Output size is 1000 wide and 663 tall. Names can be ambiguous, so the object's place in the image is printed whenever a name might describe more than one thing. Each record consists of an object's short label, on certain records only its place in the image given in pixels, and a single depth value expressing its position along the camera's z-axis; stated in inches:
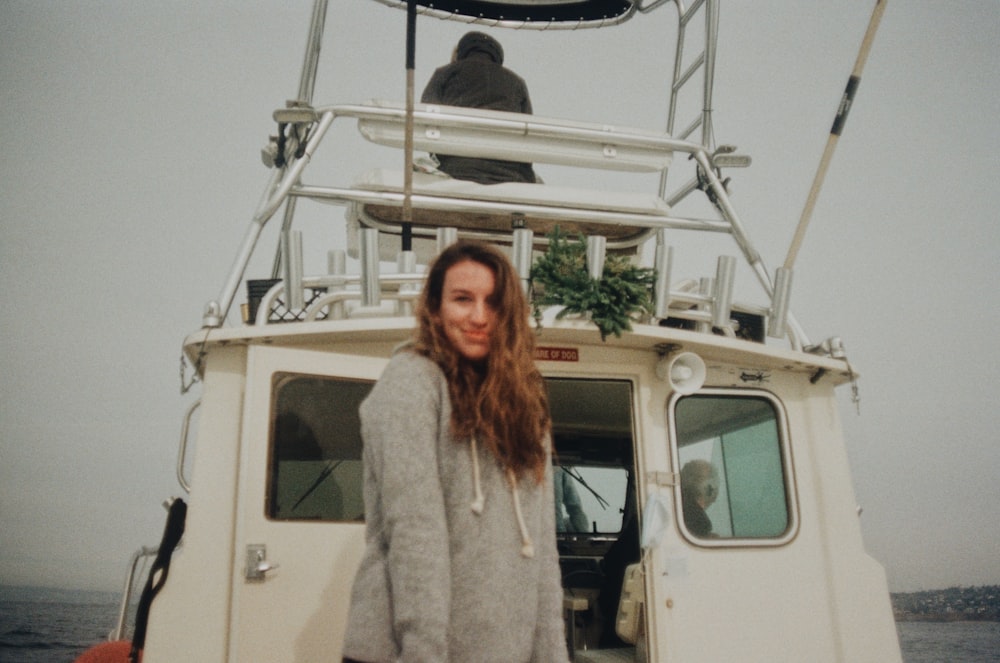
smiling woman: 65.9
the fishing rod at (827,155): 155.9
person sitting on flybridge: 193.4
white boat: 134.0
